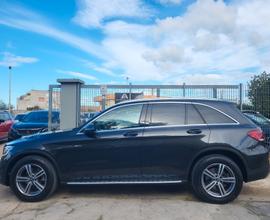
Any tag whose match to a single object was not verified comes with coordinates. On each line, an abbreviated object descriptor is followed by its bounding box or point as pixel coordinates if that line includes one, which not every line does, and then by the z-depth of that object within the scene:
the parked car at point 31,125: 7.45
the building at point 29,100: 46.26
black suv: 3.46
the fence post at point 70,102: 6.43
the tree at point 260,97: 6.56
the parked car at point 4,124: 9.36
